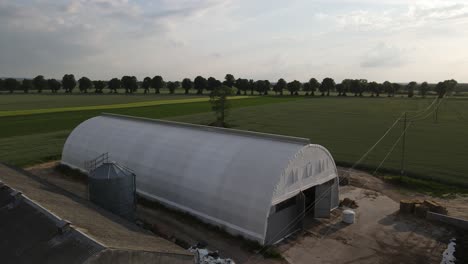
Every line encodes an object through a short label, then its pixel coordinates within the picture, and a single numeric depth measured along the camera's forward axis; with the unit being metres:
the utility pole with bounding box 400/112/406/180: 30.22
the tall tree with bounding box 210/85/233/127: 60.25
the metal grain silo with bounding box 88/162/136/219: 18.39
